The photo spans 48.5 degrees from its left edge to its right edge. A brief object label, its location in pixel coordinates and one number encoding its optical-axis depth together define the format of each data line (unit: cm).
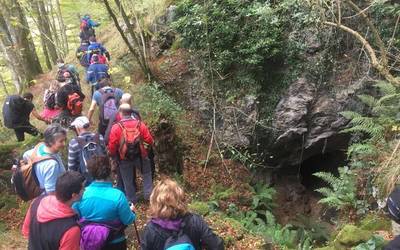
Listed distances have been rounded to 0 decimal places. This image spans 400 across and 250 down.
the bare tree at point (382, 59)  889
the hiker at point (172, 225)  381
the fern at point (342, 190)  866
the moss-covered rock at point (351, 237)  647
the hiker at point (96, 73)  1062
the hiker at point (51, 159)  519
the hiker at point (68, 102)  938
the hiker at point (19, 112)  971
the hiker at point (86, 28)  1377
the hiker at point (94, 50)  1205
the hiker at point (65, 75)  988
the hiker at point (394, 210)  343
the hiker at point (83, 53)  1262
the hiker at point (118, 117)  723
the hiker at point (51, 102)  985
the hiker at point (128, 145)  704
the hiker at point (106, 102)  823
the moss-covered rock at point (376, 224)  734
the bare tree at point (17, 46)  1548
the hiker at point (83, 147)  624
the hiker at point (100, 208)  456
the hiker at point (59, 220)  429
